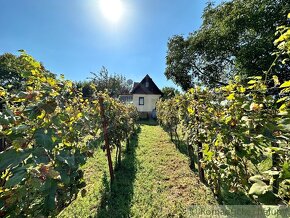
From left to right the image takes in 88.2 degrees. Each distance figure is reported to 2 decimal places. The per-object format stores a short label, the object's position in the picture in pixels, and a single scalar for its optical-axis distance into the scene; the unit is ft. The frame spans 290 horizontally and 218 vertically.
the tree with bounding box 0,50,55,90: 73.61
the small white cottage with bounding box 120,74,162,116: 63.81
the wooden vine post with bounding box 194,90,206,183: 11.42
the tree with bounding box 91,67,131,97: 83.46
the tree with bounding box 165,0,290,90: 27.30
